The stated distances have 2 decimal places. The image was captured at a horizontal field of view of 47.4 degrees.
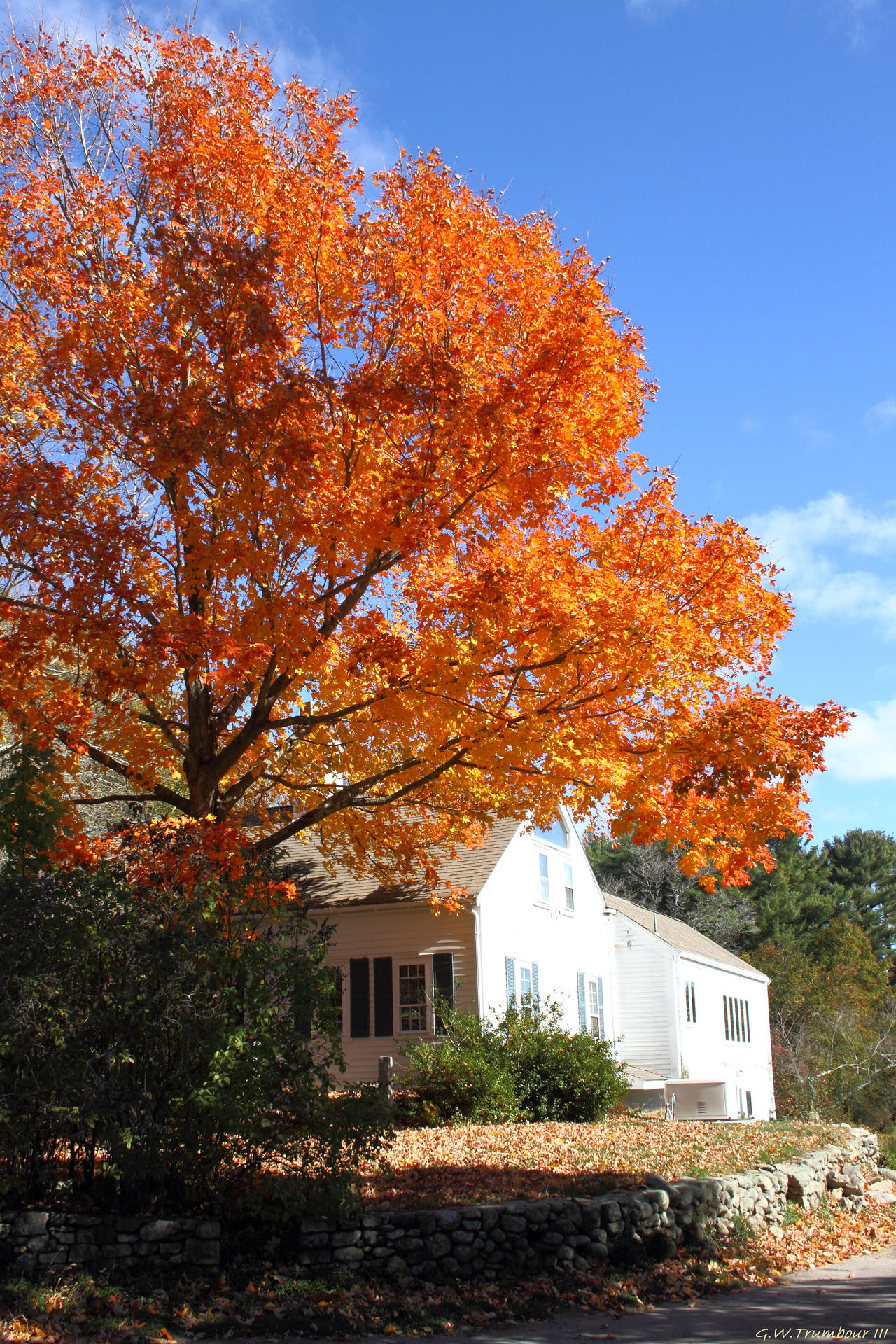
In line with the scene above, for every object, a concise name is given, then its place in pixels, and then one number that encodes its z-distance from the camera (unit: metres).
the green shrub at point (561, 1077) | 17.02
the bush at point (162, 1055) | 8.29
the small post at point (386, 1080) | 14.08
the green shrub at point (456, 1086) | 16.03
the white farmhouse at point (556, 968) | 19.98
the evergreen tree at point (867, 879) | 59.00
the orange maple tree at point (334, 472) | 10.14
